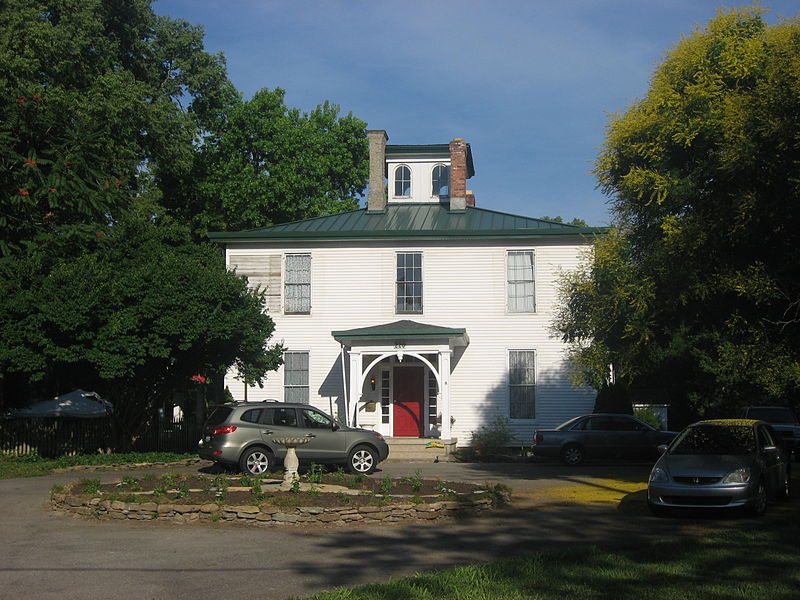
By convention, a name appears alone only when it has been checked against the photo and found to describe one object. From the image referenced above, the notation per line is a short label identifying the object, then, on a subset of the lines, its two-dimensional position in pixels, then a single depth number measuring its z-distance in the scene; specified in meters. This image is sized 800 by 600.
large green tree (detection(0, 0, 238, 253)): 21.72
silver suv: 18.92
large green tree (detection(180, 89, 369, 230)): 43.62
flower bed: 13.39
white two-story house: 29.47
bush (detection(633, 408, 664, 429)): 28.17
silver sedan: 13.43
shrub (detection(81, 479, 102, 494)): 14.95
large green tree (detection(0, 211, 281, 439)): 21.30
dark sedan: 24.53
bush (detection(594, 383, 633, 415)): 27.16
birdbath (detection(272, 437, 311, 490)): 15.80
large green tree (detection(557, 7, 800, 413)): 14.89
